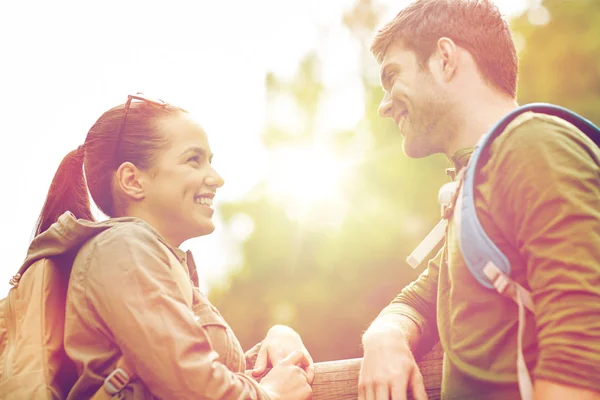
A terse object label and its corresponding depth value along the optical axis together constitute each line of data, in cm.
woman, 232
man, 194
